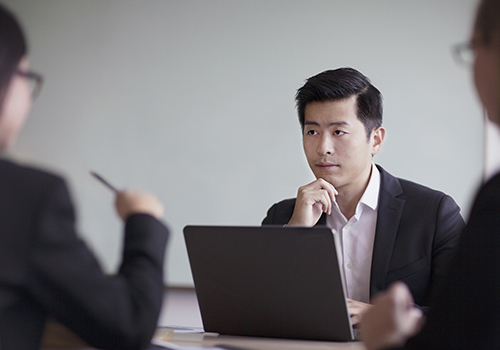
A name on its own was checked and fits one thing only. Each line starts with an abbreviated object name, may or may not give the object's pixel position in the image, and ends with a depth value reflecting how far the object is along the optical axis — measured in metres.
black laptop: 2.79
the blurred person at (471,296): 1.81
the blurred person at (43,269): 1.93
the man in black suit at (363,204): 3.14
